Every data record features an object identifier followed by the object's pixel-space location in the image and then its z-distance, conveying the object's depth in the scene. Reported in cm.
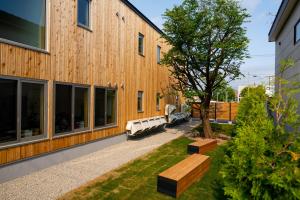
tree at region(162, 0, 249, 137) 1338
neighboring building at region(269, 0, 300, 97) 908
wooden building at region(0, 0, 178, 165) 665
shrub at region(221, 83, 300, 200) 371
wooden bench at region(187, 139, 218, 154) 1024
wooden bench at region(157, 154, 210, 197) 586
